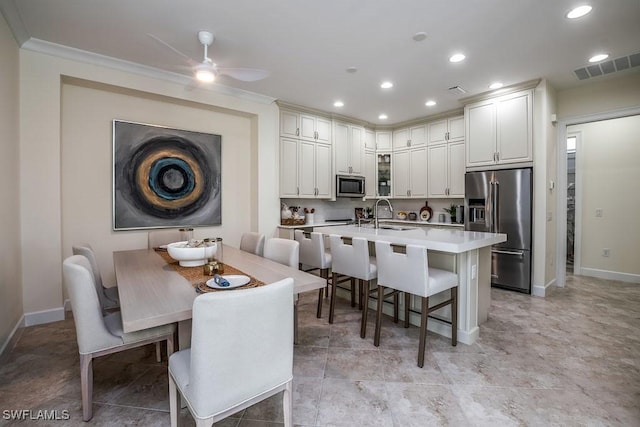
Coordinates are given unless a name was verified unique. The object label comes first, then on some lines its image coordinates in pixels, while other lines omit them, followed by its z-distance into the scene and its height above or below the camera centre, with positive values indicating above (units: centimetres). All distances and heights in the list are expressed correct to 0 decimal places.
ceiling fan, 251 +121
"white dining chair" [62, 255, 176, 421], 155 -67
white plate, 161 -40
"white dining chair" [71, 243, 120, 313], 218 -60
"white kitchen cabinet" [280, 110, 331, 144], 467 +138
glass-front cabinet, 589 +73
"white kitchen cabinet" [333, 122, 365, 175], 530 +115
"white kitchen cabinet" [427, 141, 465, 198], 486 +69
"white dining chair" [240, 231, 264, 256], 305 -33
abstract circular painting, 342 +42
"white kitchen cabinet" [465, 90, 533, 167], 387 +111
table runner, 164 -40
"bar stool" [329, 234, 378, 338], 263 -49
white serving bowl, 207 -30
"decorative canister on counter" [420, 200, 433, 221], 558 -2
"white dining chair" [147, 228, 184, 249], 327 -29
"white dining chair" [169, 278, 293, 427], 108 -54
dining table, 127 -41
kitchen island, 242 -46
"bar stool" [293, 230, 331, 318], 314 -47
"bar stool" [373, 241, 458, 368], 220 -53
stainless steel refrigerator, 388 -9
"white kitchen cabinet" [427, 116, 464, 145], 488 +136
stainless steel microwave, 525 +45
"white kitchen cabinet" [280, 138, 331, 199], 467 +69
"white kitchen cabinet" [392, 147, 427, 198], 539 +71
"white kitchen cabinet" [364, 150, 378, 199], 575 +75
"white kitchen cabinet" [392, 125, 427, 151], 541 +138
